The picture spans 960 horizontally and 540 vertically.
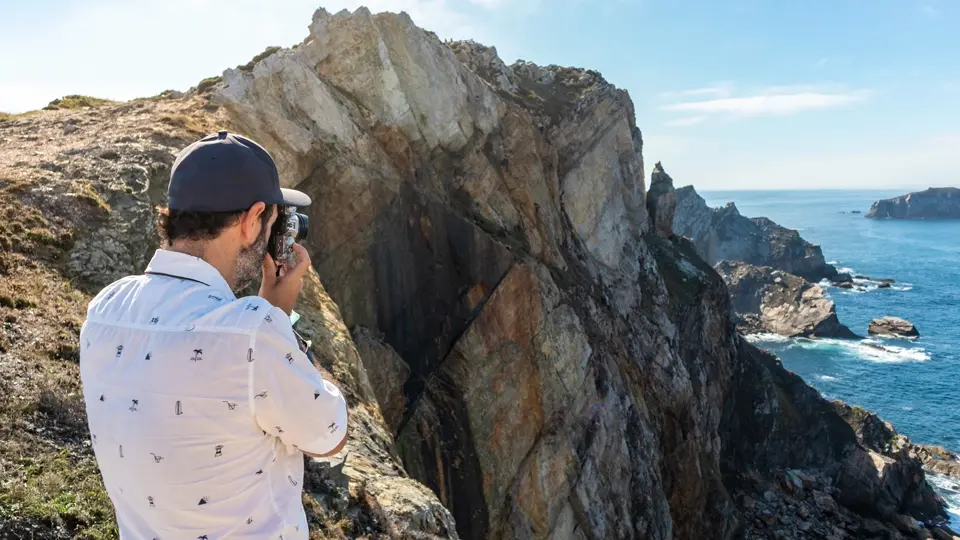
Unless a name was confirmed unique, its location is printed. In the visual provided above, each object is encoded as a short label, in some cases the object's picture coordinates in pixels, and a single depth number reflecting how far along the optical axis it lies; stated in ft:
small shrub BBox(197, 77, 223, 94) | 92.31
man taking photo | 9.12
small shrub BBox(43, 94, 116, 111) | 95.04
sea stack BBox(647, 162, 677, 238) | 181.06
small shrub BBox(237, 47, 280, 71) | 97.54
